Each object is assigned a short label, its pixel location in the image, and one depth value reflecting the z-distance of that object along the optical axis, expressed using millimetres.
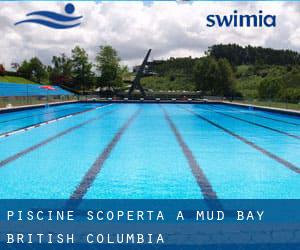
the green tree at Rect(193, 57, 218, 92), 59531
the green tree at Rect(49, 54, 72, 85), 62906
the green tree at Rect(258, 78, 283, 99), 52338
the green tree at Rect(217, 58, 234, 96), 60062
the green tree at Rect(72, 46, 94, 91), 56103
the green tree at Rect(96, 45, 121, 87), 56562
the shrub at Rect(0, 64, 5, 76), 64281
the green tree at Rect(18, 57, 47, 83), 72250
